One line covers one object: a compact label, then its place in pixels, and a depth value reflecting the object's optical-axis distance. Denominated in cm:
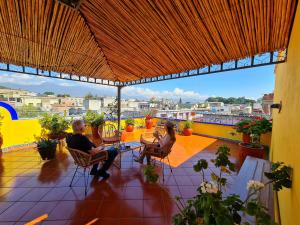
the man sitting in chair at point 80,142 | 290
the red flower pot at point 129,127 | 795
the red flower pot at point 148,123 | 871
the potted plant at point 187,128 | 715
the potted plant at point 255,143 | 369
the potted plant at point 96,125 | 585
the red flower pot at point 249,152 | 367
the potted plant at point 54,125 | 513
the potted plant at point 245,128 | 425
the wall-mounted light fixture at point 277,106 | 251
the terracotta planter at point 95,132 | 586
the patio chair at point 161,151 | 331
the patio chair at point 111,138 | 451
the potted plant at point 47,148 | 400
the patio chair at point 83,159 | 280
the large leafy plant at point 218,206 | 82
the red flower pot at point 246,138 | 466
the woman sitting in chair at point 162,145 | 332
